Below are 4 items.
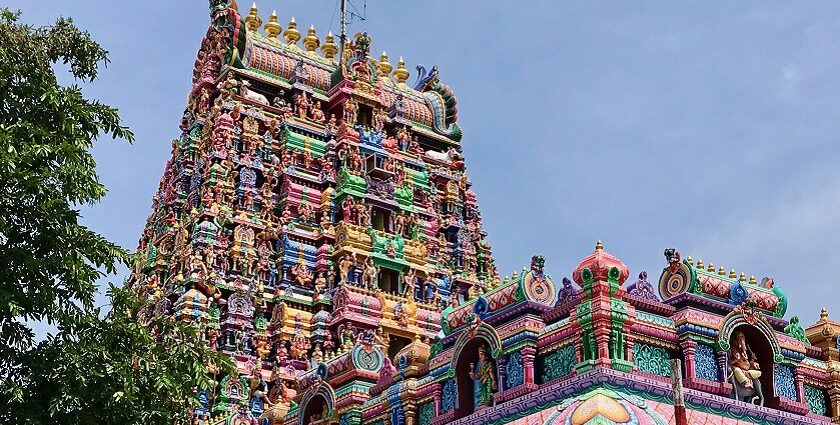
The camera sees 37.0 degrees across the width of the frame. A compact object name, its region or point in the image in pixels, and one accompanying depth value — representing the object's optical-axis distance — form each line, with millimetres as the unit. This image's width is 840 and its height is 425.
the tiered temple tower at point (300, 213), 35000
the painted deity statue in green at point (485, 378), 22219
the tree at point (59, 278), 19203
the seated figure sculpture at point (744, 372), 22328
